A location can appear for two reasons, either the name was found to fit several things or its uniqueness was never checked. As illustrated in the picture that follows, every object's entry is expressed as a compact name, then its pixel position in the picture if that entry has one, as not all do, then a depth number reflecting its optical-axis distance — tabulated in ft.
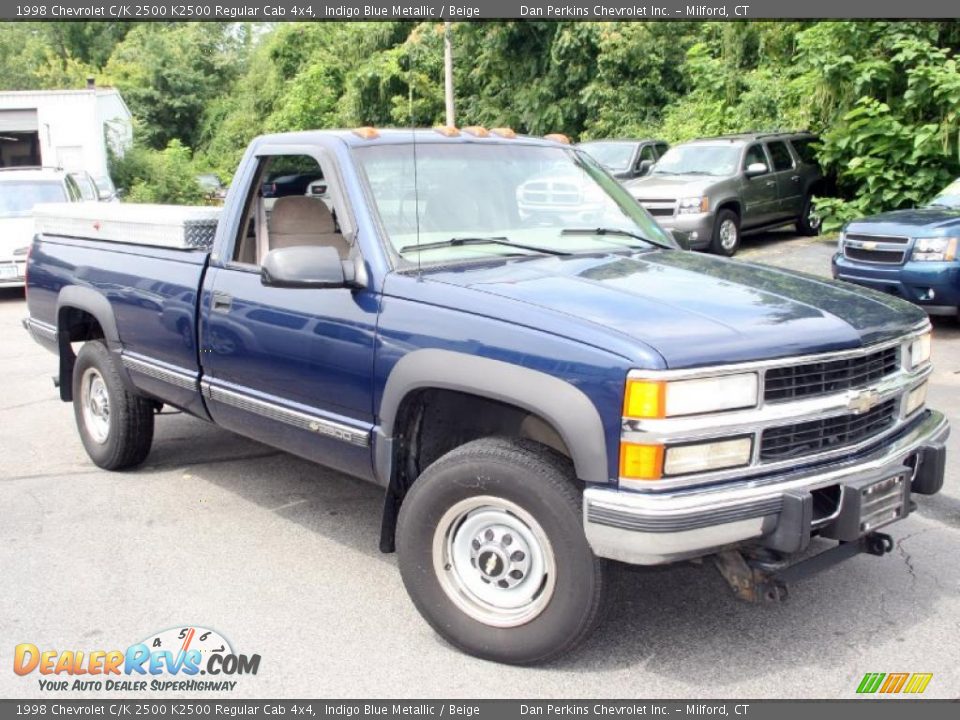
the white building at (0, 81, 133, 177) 87.76
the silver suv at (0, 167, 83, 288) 47.34
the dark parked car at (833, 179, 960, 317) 32.24
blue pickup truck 11.17
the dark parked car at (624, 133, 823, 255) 46.80
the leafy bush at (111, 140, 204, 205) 92.73
